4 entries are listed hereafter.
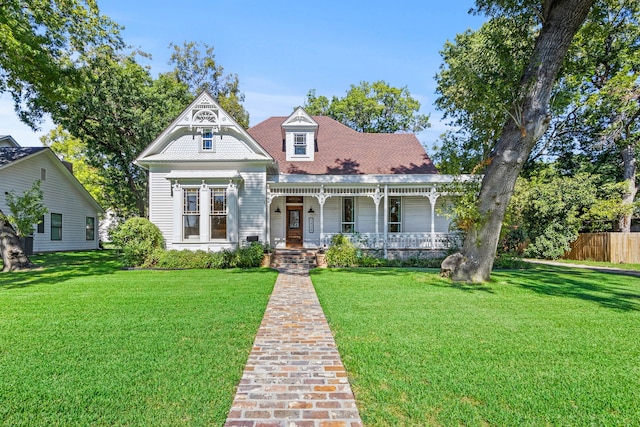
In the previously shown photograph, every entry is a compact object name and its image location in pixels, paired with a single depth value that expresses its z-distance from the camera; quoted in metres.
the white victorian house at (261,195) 14.47
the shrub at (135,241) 13.01
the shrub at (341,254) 13.59
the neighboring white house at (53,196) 18.02
